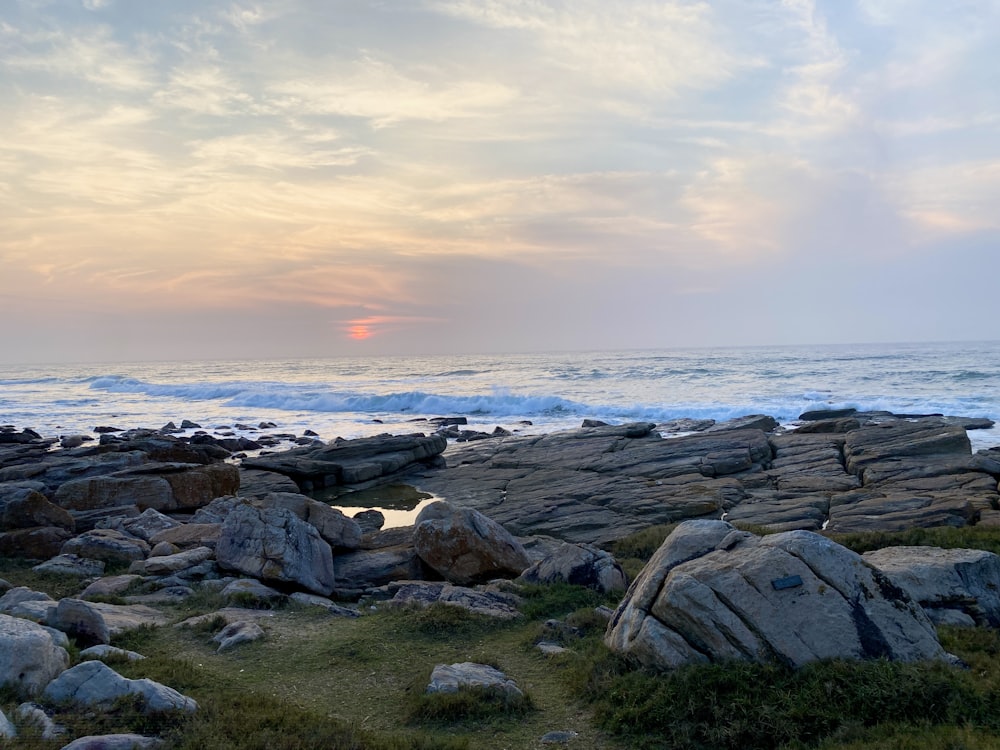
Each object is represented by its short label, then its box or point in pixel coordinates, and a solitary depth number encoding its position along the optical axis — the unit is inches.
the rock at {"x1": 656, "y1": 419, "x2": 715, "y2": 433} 1889.8
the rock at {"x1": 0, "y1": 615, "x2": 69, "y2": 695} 321.4
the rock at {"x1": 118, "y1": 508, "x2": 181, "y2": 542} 816.4
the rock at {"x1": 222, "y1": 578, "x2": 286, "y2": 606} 554.6
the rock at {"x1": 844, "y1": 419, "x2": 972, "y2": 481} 1106.7
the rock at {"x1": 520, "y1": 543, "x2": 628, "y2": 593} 565.6
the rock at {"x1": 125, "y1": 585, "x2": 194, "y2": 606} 564.7
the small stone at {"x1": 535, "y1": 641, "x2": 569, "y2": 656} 425.4
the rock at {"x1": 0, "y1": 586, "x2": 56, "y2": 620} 442.9
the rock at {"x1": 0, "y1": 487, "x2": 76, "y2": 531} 783.1
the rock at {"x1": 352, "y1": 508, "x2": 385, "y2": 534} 989.2
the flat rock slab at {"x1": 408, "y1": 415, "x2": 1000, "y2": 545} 872.9
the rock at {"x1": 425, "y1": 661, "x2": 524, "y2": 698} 363.3
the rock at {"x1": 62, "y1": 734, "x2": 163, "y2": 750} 261.2
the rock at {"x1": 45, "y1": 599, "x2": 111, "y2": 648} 414.3
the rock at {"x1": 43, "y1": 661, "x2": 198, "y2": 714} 307.0
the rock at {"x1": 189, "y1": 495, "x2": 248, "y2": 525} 846.5
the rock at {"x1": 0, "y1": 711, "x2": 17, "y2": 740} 262.2
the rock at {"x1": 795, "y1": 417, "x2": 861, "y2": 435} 1530.5
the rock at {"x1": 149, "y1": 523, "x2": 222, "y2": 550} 749.3
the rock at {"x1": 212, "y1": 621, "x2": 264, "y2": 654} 448.1
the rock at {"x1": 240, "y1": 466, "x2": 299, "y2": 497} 1180.6
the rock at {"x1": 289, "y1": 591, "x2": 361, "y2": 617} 544.1
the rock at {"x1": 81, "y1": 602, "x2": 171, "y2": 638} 467.4
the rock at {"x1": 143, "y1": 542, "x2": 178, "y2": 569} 710.5
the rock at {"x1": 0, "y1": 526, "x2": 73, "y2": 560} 721.0
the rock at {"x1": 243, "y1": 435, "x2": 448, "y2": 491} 1322.6
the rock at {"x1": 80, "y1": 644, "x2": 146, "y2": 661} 384.8
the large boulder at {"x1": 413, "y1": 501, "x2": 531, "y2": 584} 644.7
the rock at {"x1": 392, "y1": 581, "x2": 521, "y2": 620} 513.3
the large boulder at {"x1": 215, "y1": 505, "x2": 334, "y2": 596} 609.6
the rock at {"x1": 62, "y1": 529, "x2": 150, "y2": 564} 698.2
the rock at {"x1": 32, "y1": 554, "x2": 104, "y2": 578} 647.0
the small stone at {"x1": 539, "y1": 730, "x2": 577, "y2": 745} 320.8
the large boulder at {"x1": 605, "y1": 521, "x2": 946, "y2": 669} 344.8
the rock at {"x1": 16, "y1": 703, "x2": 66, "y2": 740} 276.3
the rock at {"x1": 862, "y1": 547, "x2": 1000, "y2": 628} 434.0
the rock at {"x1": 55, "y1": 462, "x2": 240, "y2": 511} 938.1
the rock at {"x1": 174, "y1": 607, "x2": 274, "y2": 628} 489.7
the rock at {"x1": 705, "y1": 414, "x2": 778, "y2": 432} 1752.0
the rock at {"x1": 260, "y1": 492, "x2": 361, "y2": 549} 723.9
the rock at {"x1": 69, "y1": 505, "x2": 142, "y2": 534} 855.7
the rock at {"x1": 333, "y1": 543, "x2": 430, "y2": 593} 668.7
